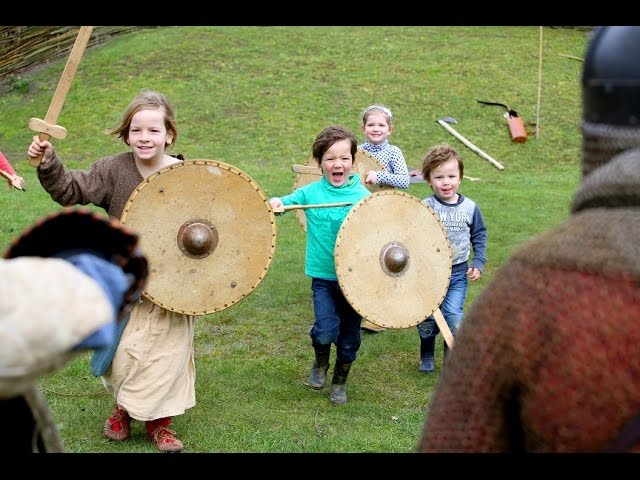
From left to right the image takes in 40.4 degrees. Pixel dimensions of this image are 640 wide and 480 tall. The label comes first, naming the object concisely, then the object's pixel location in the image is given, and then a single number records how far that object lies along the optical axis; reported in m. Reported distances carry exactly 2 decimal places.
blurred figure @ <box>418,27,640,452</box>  1.33
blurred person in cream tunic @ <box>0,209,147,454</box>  1.33
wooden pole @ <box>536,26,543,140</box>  16.27
